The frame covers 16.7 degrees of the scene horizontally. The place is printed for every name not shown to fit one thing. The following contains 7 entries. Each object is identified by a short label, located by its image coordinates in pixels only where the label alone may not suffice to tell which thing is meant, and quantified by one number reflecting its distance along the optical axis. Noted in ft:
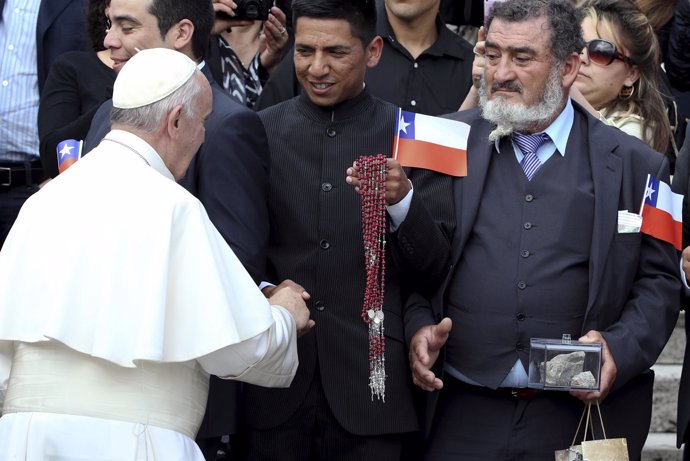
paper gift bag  27.57
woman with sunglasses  35.38
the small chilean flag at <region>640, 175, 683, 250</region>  29.71
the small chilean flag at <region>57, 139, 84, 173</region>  31.07
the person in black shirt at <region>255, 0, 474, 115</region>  38.90
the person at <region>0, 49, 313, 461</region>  23.51
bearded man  29.08
